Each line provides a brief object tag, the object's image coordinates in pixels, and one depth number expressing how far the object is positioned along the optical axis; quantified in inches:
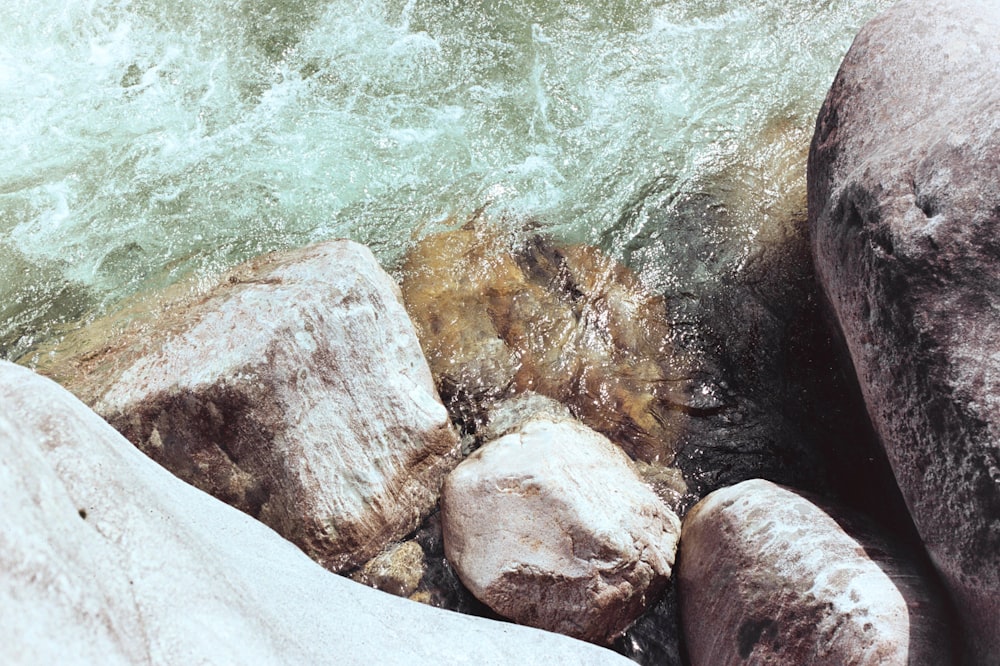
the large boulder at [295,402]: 119.0
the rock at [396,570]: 126.3
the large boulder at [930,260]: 101.3
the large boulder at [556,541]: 117.4
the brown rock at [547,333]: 148.3
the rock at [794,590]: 101.3
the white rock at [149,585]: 52.5
